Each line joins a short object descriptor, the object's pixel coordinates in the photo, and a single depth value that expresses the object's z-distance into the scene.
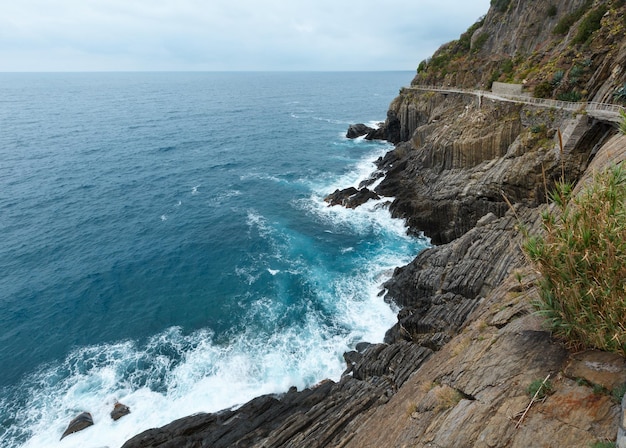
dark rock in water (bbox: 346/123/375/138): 98.50
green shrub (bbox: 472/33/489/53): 67.62
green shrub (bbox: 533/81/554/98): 40.66
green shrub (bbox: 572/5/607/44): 40.22
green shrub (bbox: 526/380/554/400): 10.27
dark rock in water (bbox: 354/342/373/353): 29.80
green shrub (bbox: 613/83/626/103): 29.99
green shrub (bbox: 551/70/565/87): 39.44
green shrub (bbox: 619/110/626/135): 11.02
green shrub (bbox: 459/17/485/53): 74.44
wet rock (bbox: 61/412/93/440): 25.17
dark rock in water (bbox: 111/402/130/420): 26.09
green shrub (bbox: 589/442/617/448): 8.27
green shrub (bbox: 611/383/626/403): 9.04
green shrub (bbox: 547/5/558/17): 51.80
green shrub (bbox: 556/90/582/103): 36.81
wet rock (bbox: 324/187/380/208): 55.05
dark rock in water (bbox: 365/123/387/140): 92.82
